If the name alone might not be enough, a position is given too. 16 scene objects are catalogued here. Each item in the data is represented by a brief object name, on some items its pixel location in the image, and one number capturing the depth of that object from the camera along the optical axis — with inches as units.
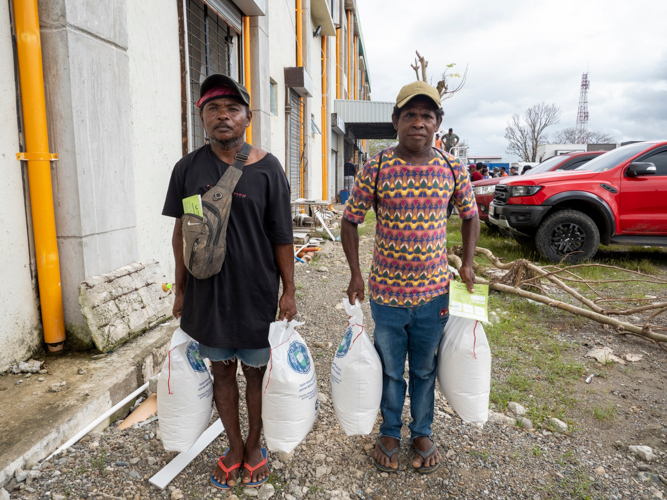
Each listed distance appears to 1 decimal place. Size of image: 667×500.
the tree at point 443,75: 327.3
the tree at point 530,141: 2108.8
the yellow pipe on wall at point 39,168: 103.6
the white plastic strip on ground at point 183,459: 82.8
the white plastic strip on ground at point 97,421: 88.5
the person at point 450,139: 509.4
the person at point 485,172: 577.9
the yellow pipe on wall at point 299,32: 399.7
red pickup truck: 252.0
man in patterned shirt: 79.4
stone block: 115.1
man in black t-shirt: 75.3
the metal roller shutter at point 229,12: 214.5
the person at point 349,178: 785.6
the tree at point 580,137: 2210.9
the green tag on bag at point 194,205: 72.1
